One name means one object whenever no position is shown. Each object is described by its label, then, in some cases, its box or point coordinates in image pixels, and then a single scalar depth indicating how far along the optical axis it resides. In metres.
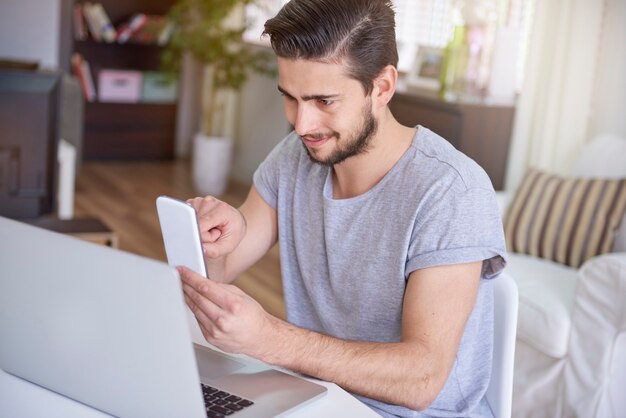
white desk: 1.12
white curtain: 3.41
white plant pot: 5.32
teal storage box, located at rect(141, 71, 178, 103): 5.98
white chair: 1.43
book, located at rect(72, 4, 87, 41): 5.61
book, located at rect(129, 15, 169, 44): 5.68
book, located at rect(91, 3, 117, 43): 5.65
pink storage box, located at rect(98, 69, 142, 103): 5.82
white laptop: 0.94
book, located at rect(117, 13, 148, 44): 5.77
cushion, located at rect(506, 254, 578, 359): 2.55
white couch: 2.47
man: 1.27
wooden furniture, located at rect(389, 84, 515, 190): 3.52
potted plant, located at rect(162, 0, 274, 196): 5.12
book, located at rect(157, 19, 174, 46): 5.78
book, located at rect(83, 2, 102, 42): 5.66
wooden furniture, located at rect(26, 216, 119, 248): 2.91
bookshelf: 5.86
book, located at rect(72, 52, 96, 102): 5.65
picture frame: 3.97
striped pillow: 2.88
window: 3.91
